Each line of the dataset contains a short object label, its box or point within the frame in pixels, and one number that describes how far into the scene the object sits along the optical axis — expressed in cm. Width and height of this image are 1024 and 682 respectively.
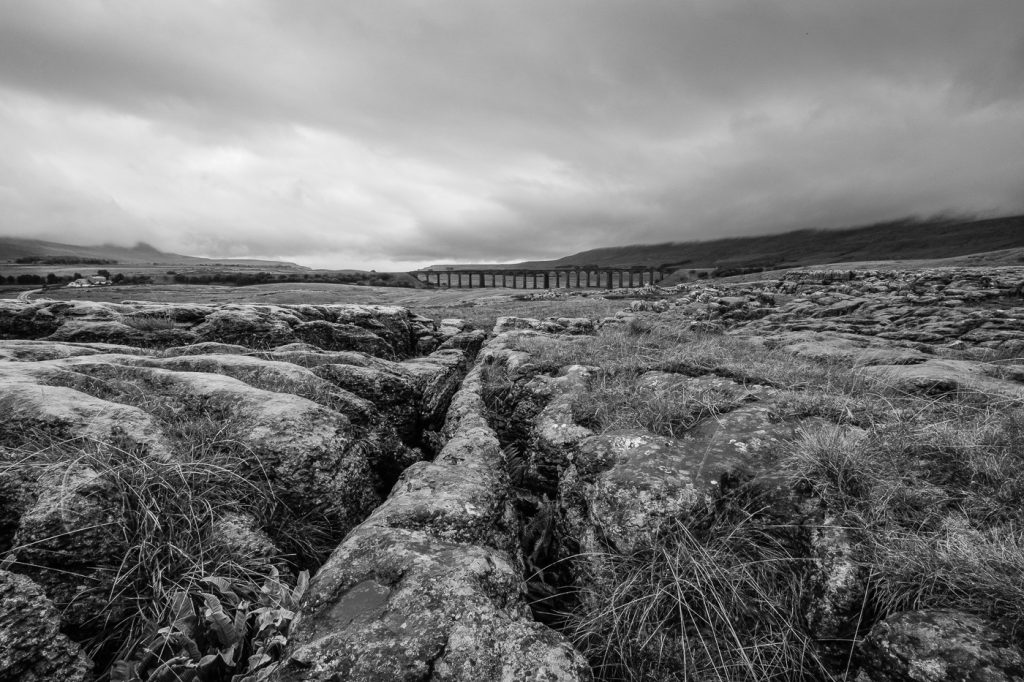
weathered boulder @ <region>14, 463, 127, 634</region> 341
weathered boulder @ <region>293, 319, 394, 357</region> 1245
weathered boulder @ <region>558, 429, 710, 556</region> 418
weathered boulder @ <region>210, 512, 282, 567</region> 403
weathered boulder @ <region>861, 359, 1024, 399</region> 643
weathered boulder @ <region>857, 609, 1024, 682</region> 254
